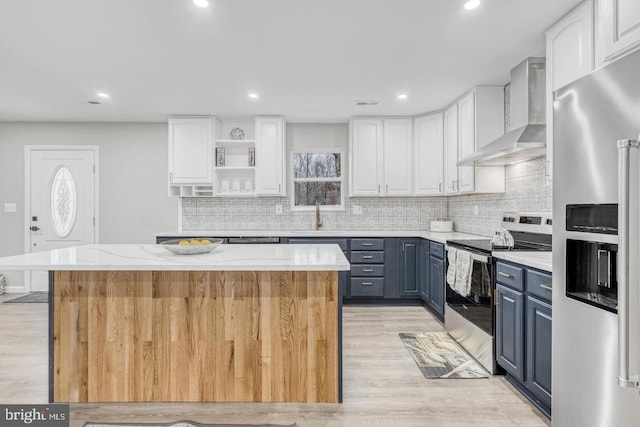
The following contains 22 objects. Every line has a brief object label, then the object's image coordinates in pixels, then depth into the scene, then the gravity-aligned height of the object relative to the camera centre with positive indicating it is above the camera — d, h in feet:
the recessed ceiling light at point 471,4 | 7.79 +4.23
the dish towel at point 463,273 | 10.36 -1.63
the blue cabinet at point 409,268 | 15.61 -2.20
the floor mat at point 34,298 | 16.31 -3.67
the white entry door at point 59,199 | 18.01 +0.63
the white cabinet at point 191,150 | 16.63 +2.68
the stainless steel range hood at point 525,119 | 9.59 +2.54
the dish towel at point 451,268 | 11.39 -1.63
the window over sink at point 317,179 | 18.10 +1.58
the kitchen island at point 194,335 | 7.70 -2.43
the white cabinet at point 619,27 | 5.38 +2.71
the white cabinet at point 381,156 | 16.70 +2.45
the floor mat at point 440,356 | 9.26 -3.78
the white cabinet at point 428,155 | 15.83 +2.42
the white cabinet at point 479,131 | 12.82 +2.78
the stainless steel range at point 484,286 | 9.41 -1.84
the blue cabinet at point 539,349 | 7.06 -2.56
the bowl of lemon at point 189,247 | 8.01 -0.70
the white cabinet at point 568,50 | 7.74 +3.45
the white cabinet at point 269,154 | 16.70 +2.53
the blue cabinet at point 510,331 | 8.01 -2.55
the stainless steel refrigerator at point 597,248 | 4.25 -0.45
